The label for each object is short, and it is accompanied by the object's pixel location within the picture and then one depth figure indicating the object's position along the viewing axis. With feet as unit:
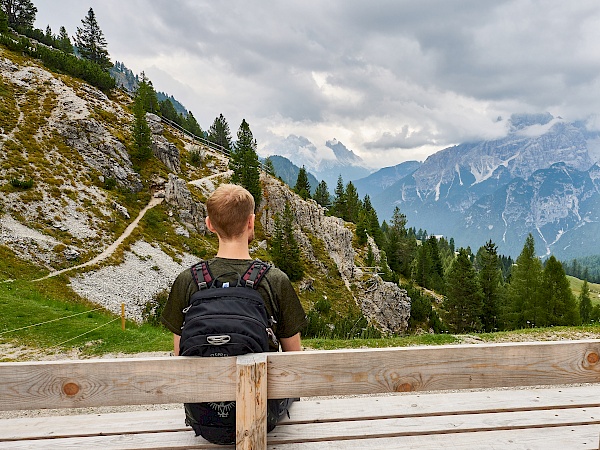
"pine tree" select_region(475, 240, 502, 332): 183.01
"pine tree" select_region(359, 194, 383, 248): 306.20
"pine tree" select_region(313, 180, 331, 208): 351.46
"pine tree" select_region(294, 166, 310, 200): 302.66
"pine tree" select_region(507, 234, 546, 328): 137.08
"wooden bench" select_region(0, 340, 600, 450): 9.57
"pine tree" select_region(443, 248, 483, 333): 171.94
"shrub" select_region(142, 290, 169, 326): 84.32
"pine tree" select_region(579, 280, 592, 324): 184.36
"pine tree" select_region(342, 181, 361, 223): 333.01
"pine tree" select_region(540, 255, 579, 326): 132.16
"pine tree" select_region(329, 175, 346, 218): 333.01
